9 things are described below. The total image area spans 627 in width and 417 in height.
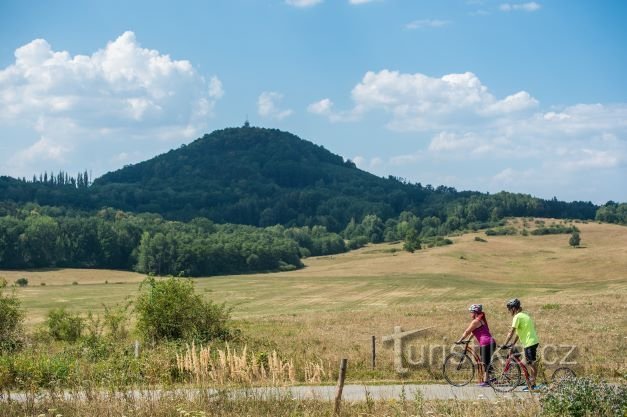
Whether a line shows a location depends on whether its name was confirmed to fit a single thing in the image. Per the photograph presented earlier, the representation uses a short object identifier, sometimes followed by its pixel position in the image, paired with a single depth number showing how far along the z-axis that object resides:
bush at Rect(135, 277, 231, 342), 25.08
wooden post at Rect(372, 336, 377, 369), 19.17
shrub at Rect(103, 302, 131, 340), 27.36
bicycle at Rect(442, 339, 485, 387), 16.11
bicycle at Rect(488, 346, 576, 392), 15.04
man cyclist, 14.95
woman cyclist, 15.89
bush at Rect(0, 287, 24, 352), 26.02
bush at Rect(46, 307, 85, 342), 30.48
